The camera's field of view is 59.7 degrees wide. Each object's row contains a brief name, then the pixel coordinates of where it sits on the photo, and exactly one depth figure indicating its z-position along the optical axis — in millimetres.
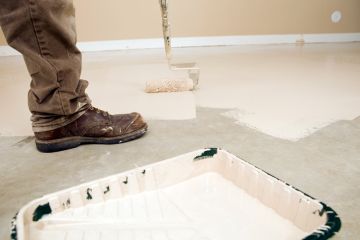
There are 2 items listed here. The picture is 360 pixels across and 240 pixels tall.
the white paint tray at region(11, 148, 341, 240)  520
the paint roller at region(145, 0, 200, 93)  1428
